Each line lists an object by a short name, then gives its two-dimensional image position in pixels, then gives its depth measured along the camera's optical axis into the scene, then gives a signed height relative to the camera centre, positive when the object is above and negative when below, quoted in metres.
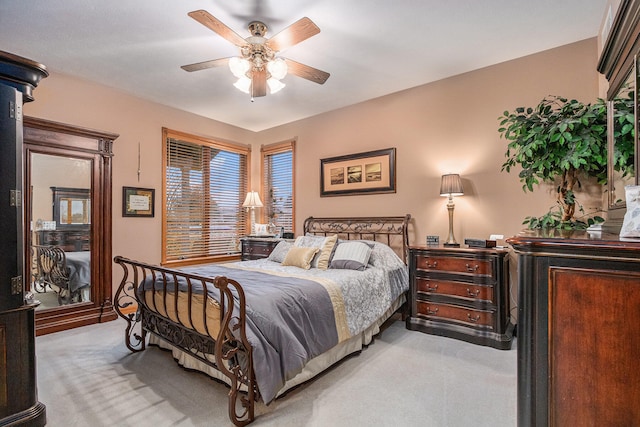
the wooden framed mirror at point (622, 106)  1.53 +0.59
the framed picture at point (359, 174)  4.13 +0.59
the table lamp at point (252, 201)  5.05 +0.24
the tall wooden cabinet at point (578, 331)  0.93 -0.39
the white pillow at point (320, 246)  3.43 -0.38
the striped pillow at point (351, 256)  3.28 -0.46
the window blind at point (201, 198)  4.61 +0.30
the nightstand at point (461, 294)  2.94 -0.83
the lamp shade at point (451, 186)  3.32 +0.31
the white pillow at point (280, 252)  3.88 -0.48
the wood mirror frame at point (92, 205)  3.26 +0.14
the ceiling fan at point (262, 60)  2.24 +1.31
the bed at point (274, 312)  1.89 -0.75
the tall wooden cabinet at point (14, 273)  1.76 -0.32
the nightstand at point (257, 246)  4.66 -0.49
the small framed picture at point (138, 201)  4.08 +0.21
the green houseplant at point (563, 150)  2.24 +0.49
